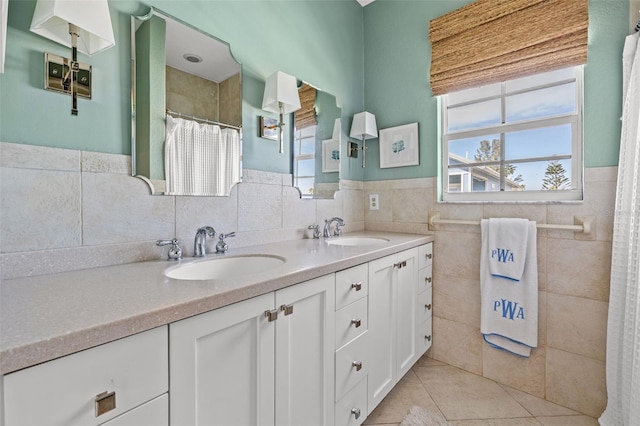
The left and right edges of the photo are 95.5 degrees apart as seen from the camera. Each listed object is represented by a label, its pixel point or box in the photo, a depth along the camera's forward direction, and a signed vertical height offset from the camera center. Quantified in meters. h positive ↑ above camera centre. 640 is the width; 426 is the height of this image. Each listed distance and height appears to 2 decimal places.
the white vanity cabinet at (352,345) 1.18 -0.58
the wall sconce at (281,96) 1.58 +0.63
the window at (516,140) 1.63 +0.44
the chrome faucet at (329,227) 1.97 -0.12
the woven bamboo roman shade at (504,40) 1.52 +0.99
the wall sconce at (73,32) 0.89 +0.57
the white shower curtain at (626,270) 1.25 -0.27
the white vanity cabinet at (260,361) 0.70 -0.44
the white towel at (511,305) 1.65 -0.56
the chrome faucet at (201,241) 1.27 -0.14
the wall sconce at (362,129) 2.18 +0.61
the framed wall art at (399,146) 2.12 +0.48
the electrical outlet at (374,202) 2.34 +0.06
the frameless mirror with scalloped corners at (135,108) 1.13 +0.39
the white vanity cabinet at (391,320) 1.41 -0.59
